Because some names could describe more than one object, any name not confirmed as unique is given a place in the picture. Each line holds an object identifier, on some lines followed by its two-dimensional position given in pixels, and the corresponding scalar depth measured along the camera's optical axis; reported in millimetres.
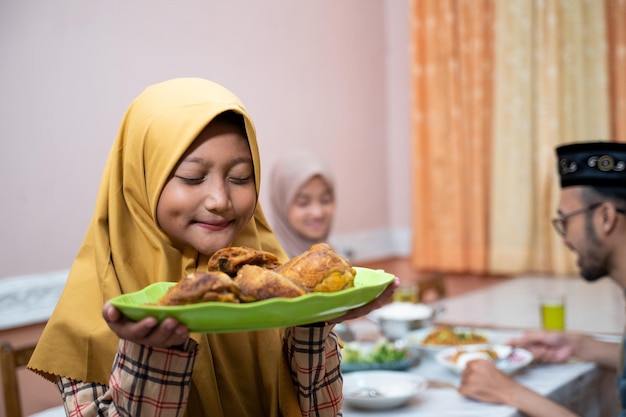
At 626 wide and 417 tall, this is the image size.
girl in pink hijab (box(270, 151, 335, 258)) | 3168
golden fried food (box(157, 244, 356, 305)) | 948
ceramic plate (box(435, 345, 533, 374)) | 2152
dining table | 1920
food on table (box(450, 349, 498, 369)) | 2201
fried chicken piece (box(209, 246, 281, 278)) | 1079
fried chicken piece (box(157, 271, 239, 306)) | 939
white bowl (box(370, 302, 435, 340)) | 2566
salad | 2217
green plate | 912
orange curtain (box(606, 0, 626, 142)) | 3804
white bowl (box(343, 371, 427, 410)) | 1855
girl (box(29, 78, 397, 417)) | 1182
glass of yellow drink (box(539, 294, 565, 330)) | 2590
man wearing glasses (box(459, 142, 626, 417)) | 2266
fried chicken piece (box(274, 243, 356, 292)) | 1044
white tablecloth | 1873
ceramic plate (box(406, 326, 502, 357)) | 2352
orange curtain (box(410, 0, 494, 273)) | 4262
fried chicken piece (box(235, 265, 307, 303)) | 974
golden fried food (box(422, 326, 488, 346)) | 2408
